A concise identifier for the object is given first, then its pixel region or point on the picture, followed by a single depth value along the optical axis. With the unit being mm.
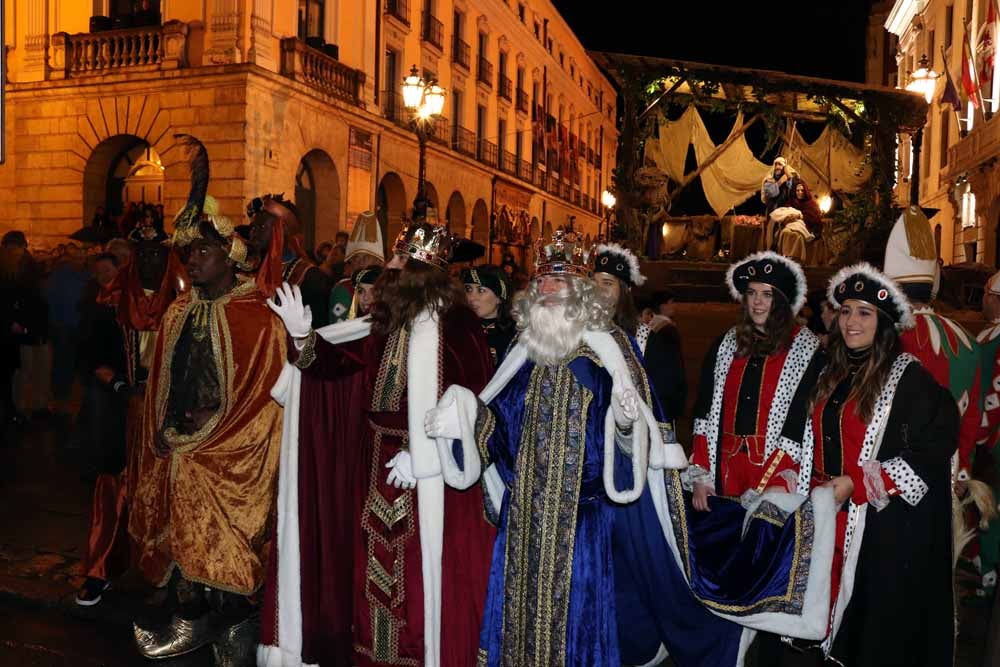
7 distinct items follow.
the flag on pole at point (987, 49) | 24320
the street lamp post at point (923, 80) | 14356
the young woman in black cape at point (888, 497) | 3664
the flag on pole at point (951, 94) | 22594
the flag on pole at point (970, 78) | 23406
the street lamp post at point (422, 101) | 14138
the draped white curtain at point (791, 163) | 16922
